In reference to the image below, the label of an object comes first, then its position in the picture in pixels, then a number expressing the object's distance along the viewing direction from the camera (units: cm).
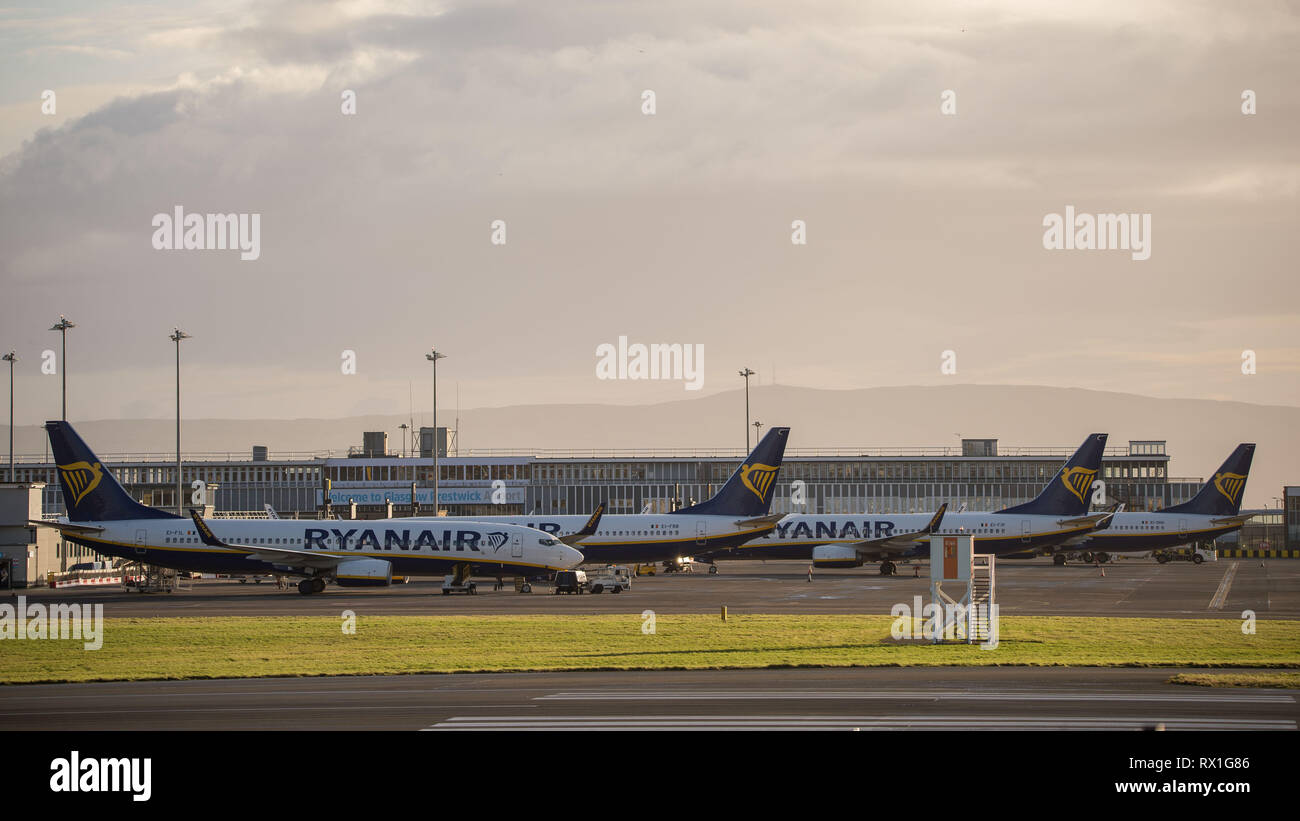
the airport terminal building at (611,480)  16200
